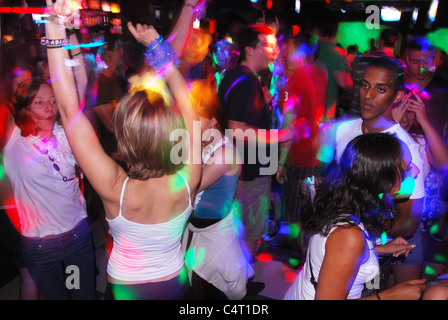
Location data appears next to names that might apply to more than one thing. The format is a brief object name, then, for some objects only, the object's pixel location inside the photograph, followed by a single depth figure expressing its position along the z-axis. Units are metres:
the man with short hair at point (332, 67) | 3.77
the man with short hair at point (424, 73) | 2.59
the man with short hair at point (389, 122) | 1.79
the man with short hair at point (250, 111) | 2.51
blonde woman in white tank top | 1.23
